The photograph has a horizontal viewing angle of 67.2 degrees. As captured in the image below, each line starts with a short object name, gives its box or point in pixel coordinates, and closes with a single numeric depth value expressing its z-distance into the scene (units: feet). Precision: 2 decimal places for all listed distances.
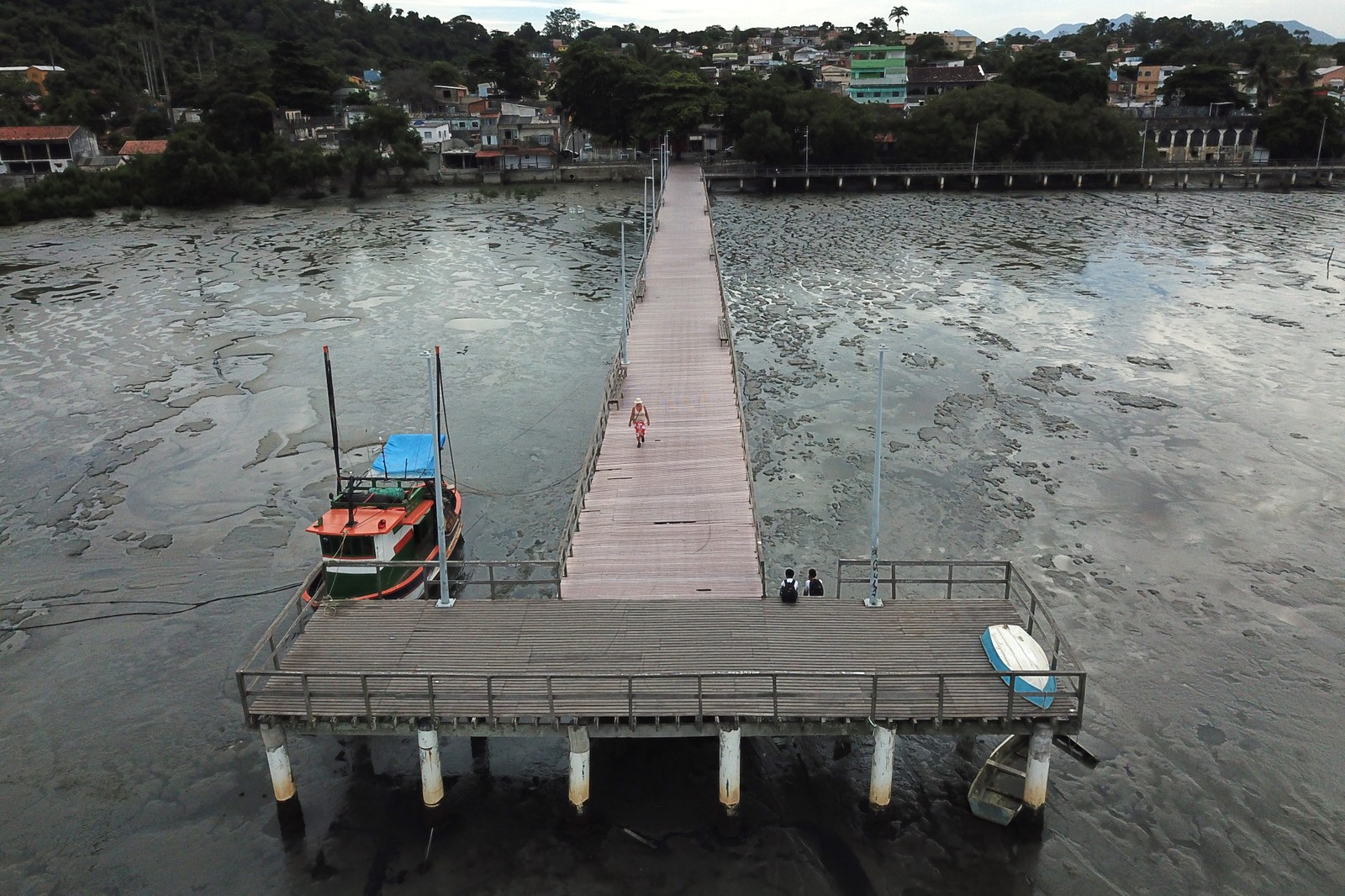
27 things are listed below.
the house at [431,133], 386.52
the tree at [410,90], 477.77
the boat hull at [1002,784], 58.44
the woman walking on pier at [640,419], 93.20
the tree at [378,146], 340.39
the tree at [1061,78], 370.94
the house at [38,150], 329.52
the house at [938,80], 525.75
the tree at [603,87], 360.89
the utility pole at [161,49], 417.08
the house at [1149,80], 583.58
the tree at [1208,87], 429.79
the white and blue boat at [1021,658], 54.95
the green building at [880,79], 513.45
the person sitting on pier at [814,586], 68.18
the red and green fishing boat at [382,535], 77.41
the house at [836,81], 561.02
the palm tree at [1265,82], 458.50
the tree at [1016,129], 346.95
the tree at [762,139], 345.51
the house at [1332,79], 481.18
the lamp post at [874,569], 64.03
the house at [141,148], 339.36
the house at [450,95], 497.46
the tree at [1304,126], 359.66
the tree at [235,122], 330.13
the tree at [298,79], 401.08
